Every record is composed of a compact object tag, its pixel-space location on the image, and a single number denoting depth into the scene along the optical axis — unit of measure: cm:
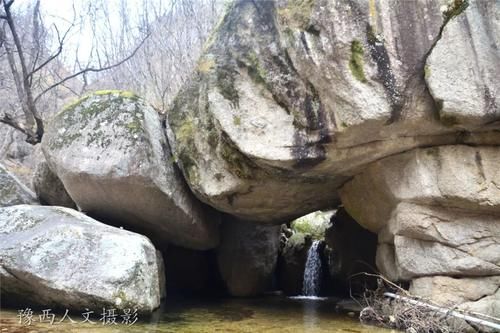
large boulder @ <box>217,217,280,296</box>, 1146
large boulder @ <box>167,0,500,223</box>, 580
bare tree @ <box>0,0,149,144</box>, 1062
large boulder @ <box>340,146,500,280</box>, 623
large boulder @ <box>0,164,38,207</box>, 938
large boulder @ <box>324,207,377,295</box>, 1104
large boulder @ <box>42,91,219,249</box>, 800
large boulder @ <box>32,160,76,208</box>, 1007
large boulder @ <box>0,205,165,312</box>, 636
